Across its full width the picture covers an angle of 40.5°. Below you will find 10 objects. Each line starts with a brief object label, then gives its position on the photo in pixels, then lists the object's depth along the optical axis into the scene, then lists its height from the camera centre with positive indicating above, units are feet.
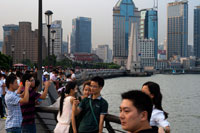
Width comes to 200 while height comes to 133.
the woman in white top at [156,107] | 11.55 -2.08
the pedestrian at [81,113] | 14.83 -2.88
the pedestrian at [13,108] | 16.34 -2.94
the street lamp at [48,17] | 43.19 +7.04
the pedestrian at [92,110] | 14.40 -2.71
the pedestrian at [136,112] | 7.78 -1.51
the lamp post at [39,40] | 33.53 +2.49
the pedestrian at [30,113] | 17.74 -3.52
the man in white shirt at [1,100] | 30.71 -4.94
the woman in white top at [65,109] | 15.40 -2.83
